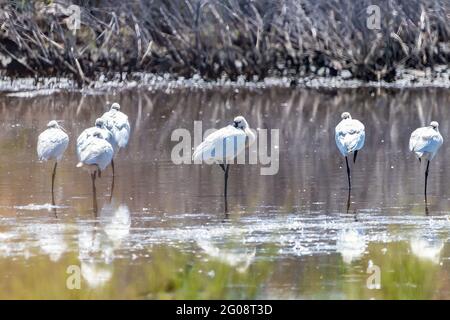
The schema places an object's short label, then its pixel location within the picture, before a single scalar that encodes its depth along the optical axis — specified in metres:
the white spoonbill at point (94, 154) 12.49
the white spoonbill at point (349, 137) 13.16
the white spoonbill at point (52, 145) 13.28
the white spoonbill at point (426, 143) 12.92
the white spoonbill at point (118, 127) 14.09
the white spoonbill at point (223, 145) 12.64
